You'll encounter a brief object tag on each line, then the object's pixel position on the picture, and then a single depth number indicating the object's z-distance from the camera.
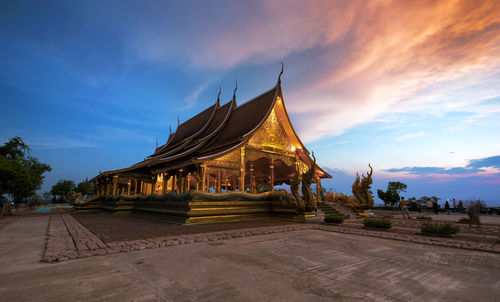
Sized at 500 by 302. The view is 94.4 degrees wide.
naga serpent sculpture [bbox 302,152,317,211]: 9.55
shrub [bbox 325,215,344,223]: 8.68
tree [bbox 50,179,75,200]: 53.87
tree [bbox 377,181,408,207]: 33.81
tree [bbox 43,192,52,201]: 67.78
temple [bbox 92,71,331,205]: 12.15
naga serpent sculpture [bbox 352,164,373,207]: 13.83
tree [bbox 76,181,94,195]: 52.27
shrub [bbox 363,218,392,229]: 7.12
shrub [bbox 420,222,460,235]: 5.88
